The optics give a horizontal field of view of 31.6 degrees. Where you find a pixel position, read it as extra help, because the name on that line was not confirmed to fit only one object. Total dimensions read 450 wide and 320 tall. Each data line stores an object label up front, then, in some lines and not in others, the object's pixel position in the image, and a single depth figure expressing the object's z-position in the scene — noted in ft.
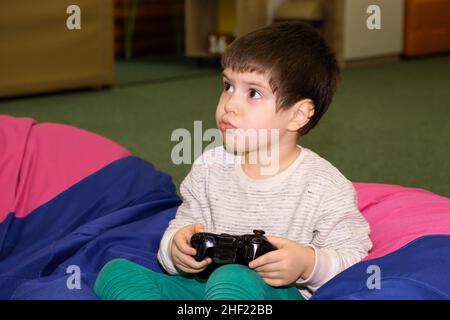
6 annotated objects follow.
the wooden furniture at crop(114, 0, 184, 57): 18.75
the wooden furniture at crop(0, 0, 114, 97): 12.11
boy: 4.02
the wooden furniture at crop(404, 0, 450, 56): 18.42
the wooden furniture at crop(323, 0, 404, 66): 16.60
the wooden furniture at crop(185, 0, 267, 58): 15.90
